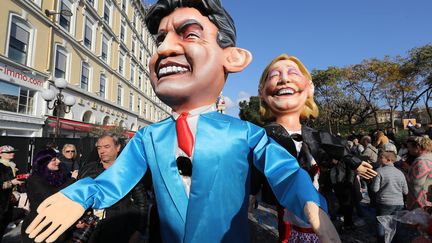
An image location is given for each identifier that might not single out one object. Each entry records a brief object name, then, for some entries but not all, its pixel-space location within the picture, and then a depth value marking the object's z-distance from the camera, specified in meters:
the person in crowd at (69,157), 5.02
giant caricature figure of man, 1.07
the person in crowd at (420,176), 2.87
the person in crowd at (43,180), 2.53
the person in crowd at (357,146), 6.43
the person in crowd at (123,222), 2.29
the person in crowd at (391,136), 7.37
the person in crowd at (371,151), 5.23
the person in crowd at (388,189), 3.34
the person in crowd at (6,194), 3.09
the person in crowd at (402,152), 5.69
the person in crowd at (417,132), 4.83
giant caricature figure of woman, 1.62
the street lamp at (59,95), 6.93
